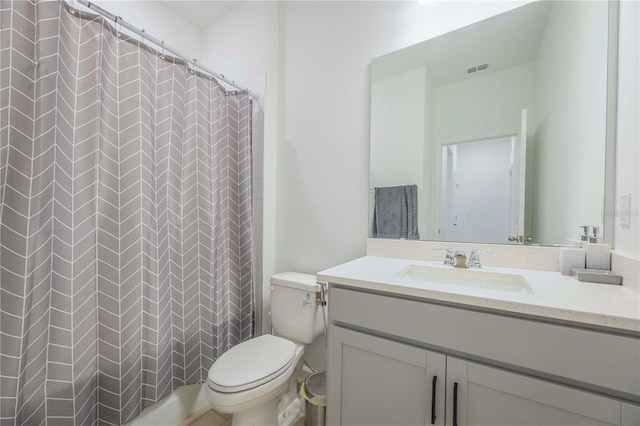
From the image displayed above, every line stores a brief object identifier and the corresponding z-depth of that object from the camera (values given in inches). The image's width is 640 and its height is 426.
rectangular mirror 41.3
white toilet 42.3
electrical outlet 33.9
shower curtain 34.6
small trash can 47.4
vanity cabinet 24.4
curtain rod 41.8
